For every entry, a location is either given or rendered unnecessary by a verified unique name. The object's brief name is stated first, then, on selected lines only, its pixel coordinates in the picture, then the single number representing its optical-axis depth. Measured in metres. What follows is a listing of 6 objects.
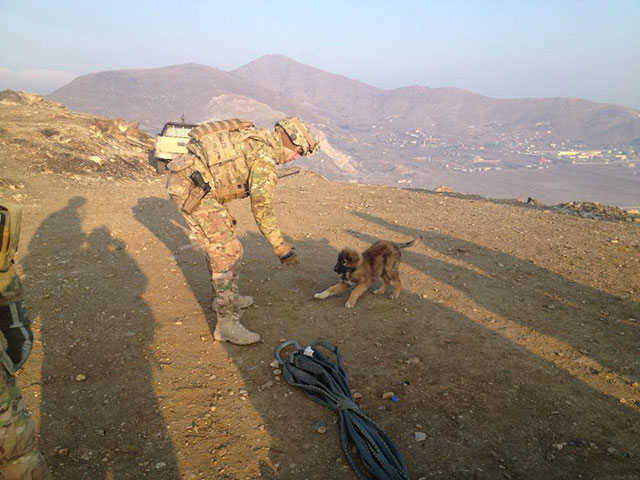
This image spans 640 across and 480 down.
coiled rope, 2.65
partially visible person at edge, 1.94
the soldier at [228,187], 4.10
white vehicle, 15.23
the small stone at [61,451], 2.82
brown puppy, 5.25
